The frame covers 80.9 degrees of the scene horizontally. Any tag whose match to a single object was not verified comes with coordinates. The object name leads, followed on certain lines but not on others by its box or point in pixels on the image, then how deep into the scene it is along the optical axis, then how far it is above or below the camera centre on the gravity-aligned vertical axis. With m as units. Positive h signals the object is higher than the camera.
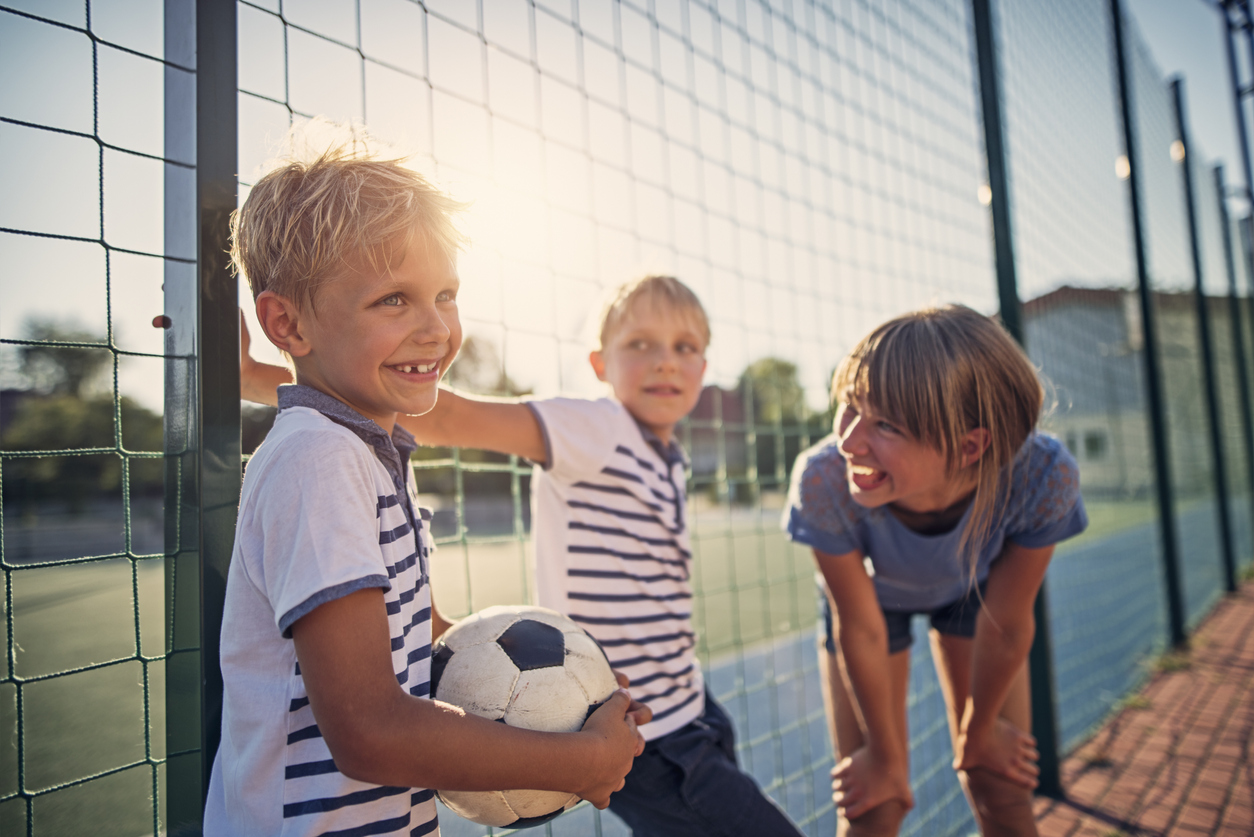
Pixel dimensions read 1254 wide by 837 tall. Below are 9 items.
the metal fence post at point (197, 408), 1.13 +0.13
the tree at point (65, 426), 30.45 +3.20
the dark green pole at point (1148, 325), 4.70 +0.78
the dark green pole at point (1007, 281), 2.91 +0.69
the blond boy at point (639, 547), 1.54 -0.18
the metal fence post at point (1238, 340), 8.18 +1.13
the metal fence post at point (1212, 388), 6.31 +0.48
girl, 1.61 -0.18
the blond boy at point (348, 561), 0.83 -0.09
